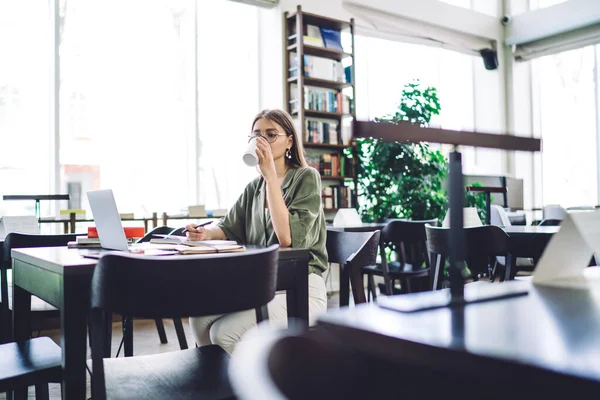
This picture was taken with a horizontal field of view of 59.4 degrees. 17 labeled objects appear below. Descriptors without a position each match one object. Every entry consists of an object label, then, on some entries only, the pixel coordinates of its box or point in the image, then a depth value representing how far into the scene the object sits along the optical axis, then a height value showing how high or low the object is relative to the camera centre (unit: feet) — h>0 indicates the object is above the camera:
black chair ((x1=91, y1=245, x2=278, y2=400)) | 3.78 -0.64
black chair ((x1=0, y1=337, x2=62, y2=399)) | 4.42 -1.37
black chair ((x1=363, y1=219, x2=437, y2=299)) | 12.03 -1.00
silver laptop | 5.57 -0.10
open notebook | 5.25 -0.40
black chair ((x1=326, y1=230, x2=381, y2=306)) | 7.61 -0.66
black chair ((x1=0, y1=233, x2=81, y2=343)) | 7.88 -0.57
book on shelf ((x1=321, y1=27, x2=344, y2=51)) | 18.01 +5.87
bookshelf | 17.35 +3.87
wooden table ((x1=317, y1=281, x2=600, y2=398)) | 1.46 -0.45
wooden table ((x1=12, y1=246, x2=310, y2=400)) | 4.24 -0.72
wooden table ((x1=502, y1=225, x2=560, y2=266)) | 9.48 -0.66
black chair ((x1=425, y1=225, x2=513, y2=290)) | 9.36 -0.61
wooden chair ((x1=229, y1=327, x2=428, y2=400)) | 1.61 -0.55
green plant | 18.74 +1.06
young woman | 5.97 -0.11
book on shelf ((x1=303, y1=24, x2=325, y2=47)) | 17.44 +5.81
